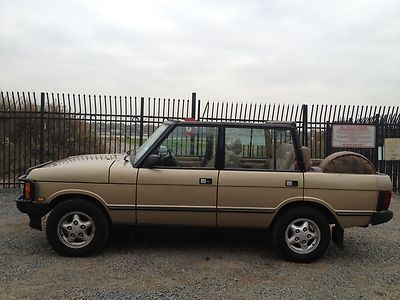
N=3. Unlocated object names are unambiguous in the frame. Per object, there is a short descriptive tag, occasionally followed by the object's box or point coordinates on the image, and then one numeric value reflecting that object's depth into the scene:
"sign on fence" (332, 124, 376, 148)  9.93
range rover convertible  4.72
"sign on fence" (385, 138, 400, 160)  10.08
